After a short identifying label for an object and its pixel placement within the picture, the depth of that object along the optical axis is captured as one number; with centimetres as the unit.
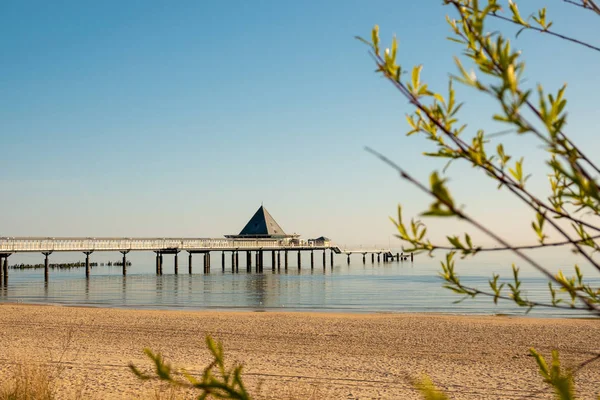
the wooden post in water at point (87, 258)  5049
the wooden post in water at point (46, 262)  4706
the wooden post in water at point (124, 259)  5306
